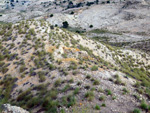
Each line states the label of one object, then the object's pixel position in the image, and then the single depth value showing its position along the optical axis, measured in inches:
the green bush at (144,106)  286.4
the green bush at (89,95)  291.6
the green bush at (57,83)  348.4
